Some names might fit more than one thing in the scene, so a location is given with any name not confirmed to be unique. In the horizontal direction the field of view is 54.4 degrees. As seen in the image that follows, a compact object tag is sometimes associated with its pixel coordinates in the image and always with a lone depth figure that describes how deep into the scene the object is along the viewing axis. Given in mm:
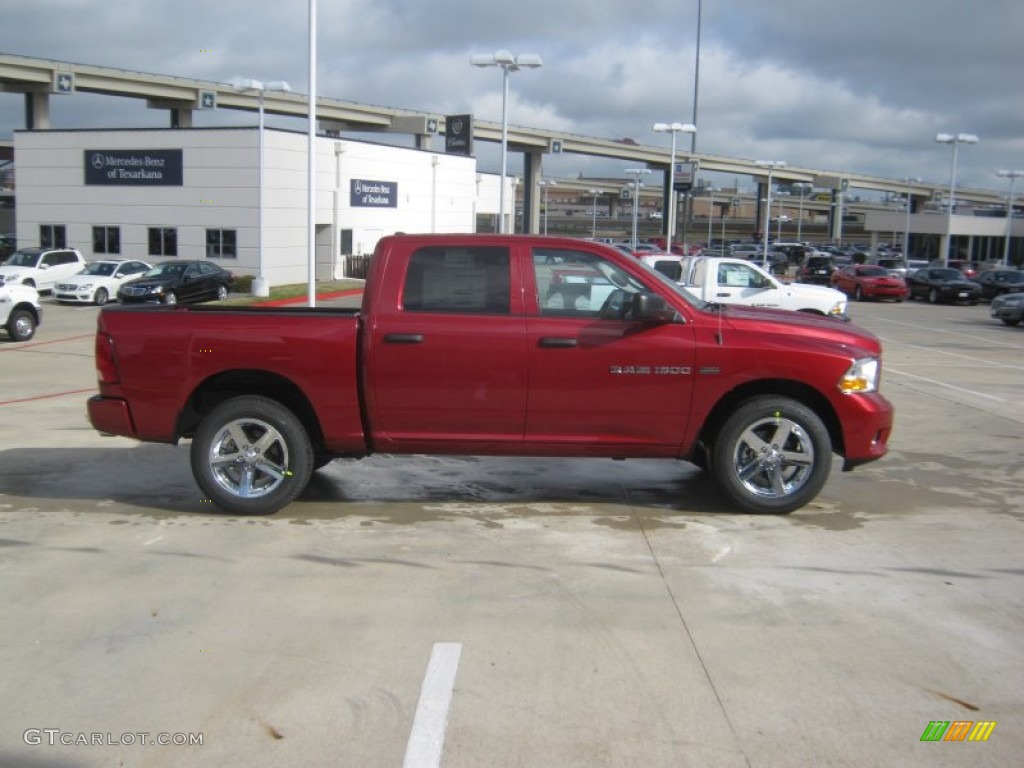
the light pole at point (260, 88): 32156
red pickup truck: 6789
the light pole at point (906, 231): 71188
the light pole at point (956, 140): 51625
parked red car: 41656
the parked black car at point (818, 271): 48906
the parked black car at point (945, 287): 41719
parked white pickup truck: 21219
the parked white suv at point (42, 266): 33500
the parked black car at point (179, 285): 30391
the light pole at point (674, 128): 41156
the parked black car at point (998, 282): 41156
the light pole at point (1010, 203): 60400
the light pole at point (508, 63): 28719
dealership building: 42219
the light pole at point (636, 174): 55372
